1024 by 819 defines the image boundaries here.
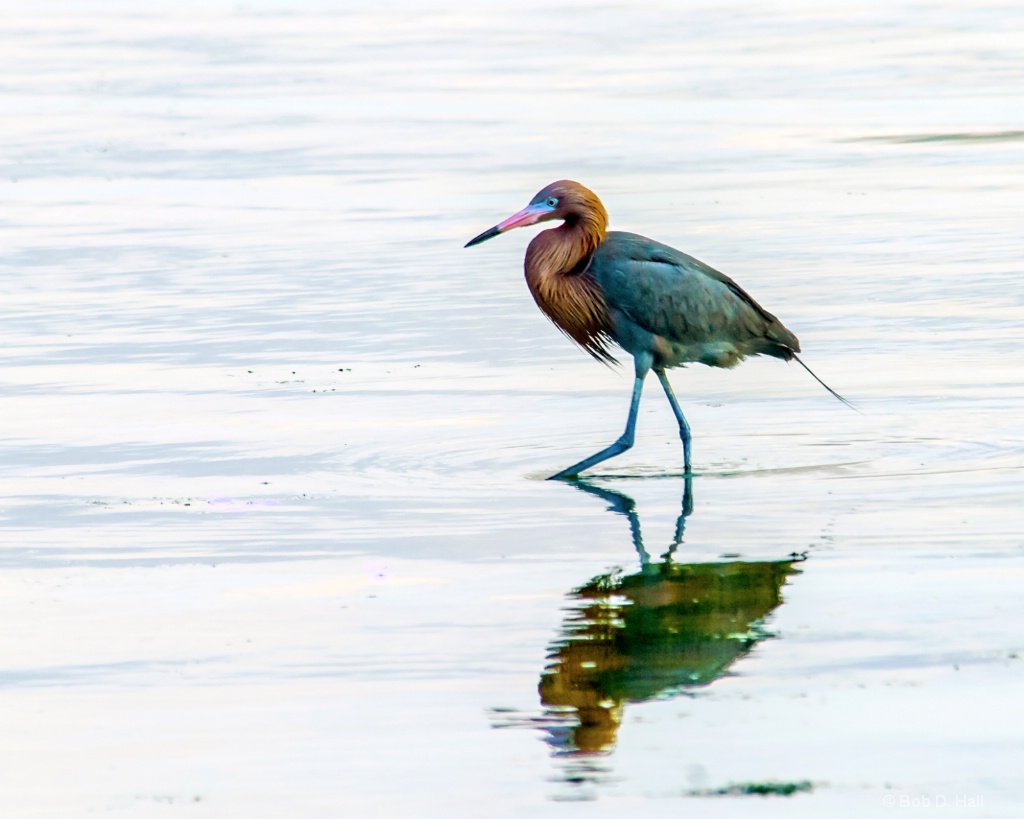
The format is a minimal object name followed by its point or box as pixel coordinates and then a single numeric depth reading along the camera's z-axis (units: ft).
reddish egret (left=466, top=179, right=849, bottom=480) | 61.00
